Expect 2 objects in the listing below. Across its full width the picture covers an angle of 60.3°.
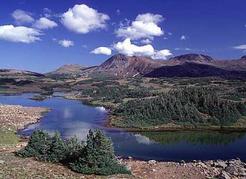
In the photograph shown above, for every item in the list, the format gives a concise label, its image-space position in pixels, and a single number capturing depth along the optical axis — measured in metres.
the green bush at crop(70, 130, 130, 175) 23.32
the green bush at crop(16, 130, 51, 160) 25.92
